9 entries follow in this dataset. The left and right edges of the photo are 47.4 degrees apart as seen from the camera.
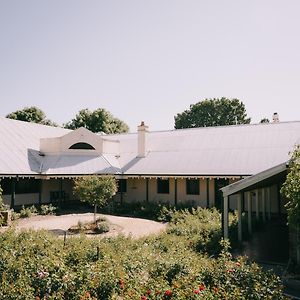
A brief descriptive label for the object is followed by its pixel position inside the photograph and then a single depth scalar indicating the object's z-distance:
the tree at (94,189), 18.59
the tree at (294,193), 9.41
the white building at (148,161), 22.72
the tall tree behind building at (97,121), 51.31
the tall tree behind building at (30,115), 50.91
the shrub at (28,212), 21.67
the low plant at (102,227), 17.86
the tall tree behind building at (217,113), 62.34
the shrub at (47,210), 22.88
